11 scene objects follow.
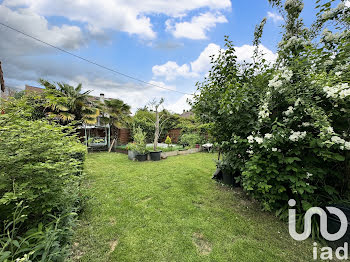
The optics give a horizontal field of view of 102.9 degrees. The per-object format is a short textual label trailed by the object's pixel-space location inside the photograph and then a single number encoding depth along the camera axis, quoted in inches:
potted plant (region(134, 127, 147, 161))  255.8
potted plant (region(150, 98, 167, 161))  262.7
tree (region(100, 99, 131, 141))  354.0
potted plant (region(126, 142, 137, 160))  260.7
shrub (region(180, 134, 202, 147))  392.3
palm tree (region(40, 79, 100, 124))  268.4
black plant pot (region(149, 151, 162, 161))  262.5
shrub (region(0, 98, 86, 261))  47.1
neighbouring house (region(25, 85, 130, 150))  353.1
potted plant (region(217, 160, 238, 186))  130.3
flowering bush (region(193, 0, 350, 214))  68.0
